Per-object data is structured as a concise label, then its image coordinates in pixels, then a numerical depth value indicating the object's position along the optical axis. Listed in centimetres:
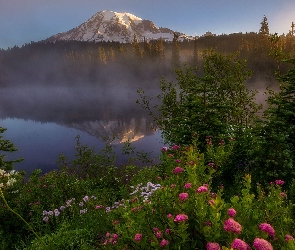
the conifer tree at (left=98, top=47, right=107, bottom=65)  16925
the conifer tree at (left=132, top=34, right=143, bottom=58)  14706
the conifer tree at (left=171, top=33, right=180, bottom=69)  11359
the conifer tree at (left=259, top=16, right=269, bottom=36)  6170
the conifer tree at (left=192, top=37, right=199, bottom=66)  12581
